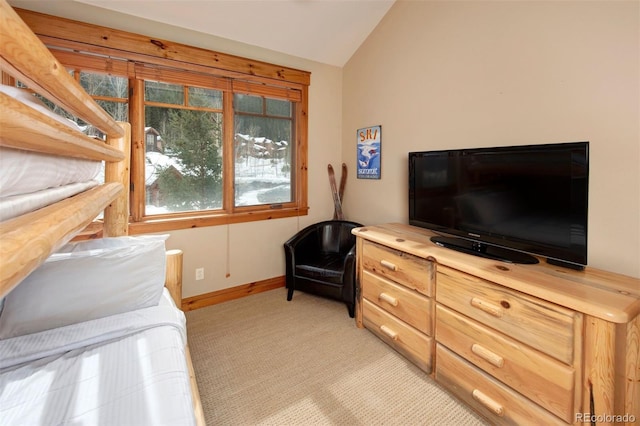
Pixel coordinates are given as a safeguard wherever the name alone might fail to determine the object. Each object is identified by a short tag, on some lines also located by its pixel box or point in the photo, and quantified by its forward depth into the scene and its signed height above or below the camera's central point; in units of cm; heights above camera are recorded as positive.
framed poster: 303 +62
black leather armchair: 261 -50
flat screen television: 145 +6
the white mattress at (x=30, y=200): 62 +2
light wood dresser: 116 -59
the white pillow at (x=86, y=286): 121 -35
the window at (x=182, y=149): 257 +55
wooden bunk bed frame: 47 +15
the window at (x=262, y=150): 303 +63
